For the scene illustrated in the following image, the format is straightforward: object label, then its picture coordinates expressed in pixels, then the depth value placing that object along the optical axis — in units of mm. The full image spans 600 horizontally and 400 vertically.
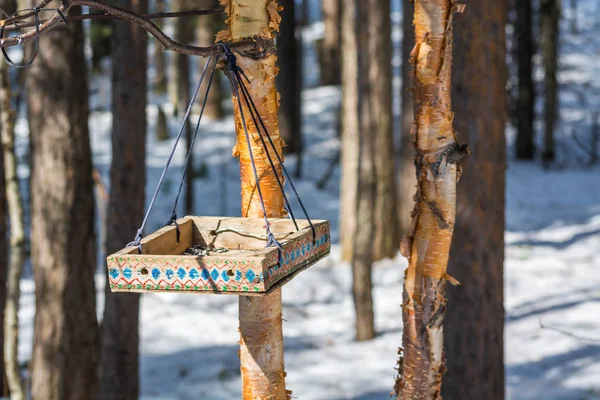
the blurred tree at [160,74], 23078
